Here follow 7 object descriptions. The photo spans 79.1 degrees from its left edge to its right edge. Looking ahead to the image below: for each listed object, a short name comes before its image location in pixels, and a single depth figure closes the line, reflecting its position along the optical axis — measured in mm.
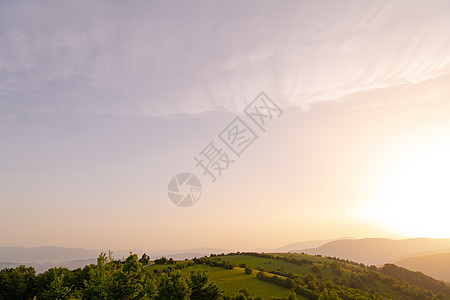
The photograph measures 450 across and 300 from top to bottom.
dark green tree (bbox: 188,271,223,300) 45944
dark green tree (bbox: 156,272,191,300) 43500
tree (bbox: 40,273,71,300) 51625
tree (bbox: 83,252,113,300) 41000
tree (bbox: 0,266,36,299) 60219
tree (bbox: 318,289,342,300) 49112
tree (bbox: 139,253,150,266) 101838
